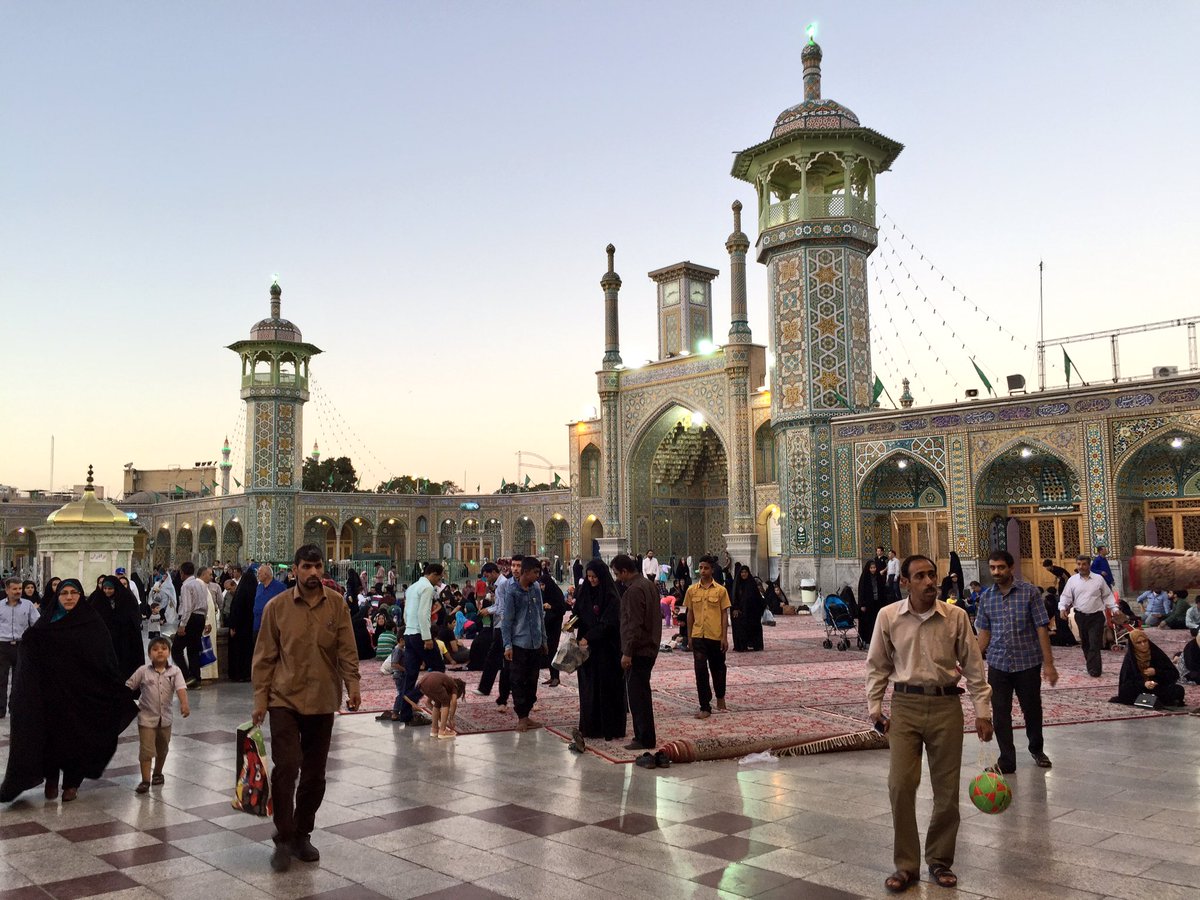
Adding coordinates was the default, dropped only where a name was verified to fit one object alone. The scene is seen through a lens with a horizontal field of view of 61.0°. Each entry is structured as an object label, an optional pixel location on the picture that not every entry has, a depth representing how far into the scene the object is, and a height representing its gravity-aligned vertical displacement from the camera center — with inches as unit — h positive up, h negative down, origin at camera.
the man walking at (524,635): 290.8 -27.3
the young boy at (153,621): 634.2 -51.9
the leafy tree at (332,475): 2114.9 +143.4
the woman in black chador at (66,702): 204.1 -31.9
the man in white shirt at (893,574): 497.4 -24.2
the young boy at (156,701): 219.8 -34.0
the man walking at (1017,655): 226.4 -27.9
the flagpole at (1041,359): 776.0 +133.2
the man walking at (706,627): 304.8 -27.1
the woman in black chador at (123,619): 269.9 -19.5
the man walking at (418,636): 305.0 -28.5
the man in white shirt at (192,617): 376.2 -26.5
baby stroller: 520.4 -42.6
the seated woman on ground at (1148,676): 312.0 -45.6
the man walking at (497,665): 307.5 -42.3
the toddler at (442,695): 275.7 -42.0
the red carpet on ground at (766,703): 267.6 -54.7
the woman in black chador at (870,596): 482.3 -29.7
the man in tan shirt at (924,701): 149.5 -25.4
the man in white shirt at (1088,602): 356.2 -25.4
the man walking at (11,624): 285.0 -21.2
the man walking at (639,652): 257.3 -28.9
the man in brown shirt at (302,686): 166.7 -23.8
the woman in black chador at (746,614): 506.0 -39.2
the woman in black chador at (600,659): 271.7 -32.4
